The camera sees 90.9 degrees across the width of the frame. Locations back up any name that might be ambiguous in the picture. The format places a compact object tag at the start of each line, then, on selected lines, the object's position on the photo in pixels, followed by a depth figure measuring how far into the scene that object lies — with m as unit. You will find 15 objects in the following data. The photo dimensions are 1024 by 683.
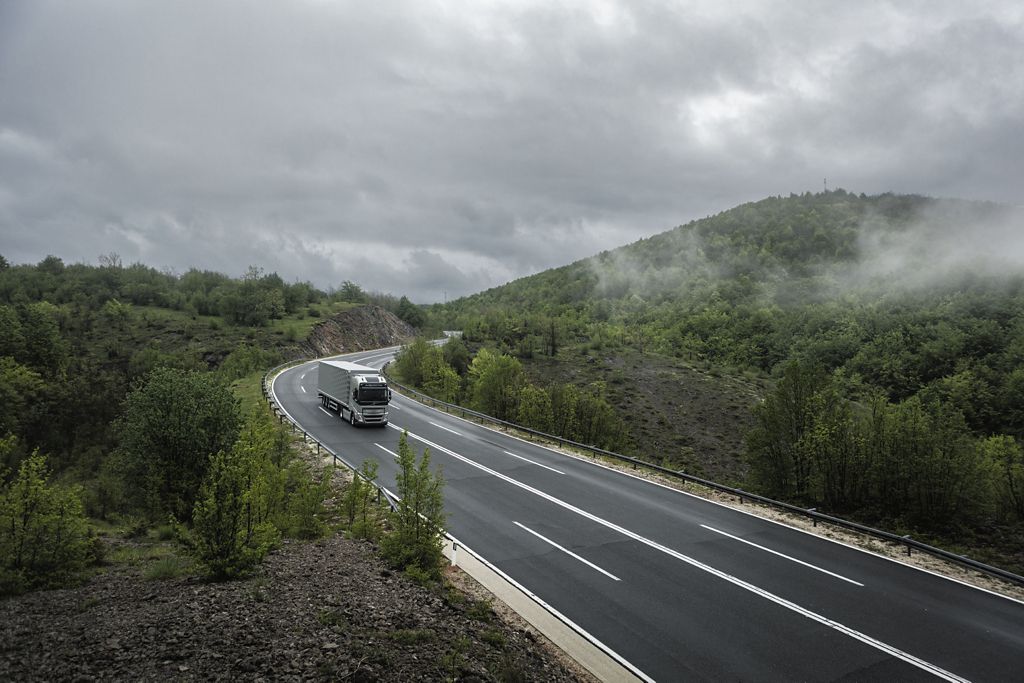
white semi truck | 30.53
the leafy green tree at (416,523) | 12.21
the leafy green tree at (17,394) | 41.35
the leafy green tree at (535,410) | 36.75
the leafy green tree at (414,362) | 56.44
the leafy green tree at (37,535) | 10.34
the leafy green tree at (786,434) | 21.30
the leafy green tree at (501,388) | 41.06
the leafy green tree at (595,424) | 36.59
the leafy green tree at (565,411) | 36.66
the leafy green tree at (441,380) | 50.11
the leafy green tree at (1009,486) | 17.61
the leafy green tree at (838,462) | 18.77
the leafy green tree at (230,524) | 10.43
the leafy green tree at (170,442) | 17.97
